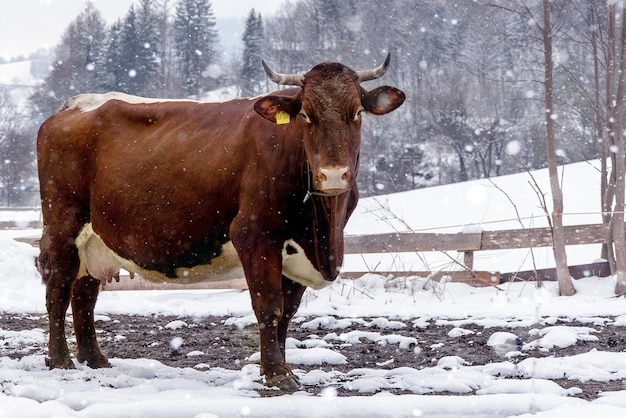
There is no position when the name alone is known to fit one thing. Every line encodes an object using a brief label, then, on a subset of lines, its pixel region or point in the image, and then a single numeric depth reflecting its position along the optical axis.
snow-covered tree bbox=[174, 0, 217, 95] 56.06
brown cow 4.21
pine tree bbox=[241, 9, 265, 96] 54.44
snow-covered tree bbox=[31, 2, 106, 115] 50.19
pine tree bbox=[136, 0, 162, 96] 50.84
